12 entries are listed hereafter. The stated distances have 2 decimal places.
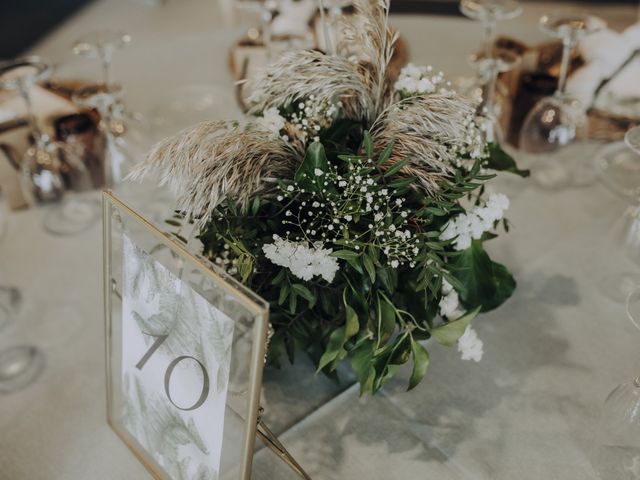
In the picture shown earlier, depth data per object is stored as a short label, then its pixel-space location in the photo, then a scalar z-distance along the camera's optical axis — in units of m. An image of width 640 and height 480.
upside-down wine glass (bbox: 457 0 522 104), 1.41
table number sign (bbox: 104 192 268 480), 0.68
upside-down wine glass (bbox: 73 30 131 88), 1.41
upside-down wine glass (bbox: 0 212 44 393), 1.03
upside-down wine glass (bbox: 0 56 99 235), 1.31
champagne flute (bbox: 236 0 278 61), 1.61
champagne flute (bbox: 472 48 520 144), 1.38
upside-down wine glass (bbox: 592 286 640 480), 0.87
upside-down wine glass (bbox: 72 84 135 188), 1.36
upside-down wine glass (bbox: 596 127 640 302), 1.20
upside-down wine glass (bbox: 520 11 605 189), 1.36
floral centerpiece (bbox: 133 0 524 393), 0.81
